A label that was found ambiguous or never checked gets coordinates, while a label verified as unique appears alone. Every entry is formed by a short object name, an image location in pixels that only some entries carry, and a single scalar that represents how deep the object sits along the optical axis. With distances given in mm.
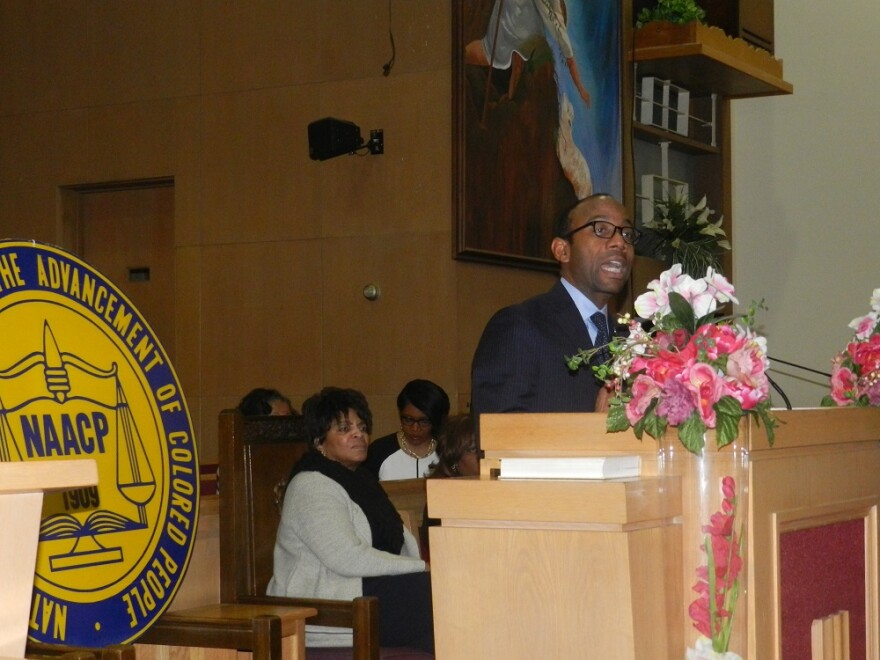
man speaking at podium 4846
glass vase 3471
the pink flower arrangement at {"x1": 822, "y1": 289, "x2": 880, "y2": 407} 4872
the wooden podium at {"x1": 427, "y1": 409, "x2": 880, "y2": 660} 3325
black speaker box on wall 11603
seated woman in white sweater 6689
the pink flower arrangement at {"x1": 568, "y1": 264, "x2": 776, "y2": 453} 3467
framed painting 11792
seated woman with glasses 10313
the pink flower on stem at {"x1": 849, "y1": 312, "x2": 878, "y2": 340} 5195
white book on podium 3394
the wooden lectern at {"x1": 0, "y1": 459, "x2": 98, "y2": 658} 1924
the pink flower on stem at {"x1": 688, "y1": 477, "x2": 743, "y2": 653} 3469
